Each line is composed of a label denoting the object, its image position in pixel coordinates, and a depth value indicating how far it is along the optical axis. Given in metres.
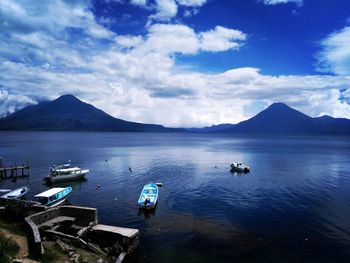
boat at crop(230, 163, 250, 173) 91.97
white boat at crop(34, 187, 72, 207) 50.62
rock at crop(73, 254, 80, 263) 28.30
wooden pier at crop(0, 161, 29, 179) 81.69
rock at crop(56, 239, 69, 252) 30.75
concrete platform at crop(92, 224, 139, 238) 33.66
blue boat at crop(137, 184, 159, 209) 49.38
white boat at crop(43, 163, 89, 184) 73.19
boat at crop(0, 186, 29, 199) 53.41
